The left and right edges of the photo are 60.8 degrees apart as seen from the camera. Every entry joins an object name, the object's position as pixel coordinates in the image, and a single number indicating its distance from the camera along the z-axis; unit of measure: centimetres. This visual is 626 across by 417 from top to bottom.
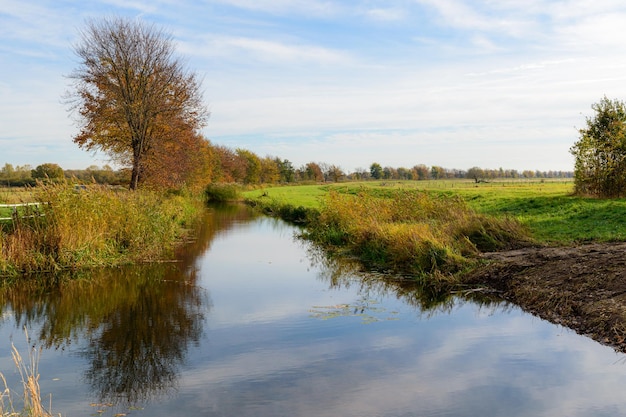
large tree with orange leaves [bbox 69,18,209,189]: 2870
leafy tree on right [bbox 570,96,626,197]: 2845
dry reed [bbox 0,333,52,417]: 491
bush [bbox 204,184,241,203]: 6209
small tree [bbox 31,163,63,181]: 5091
